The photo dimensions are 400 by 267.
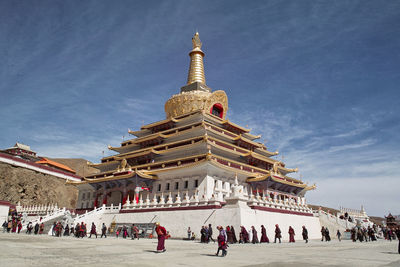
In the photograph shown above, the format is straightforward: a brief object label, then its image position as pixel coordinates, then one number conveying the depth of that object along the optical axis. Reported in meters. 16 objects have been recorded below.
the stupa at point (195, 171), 30.16
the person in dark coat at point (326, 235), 29.19
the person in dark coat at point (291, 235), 27.15
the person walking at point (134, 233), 27.40
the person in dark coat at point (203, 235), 23.09
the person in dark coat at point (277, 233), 25.27
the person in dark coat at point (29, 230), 30.44
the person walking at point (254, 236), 23.88
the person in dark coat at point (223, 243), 13.01
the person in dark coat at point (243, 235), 23.56
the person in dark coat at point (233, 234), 23.40
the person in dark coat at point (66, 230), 28.94
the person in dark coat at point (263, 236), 25.29
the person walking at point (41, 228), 31.02
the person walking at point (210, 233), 22.98
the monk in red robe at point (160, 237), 13.86
